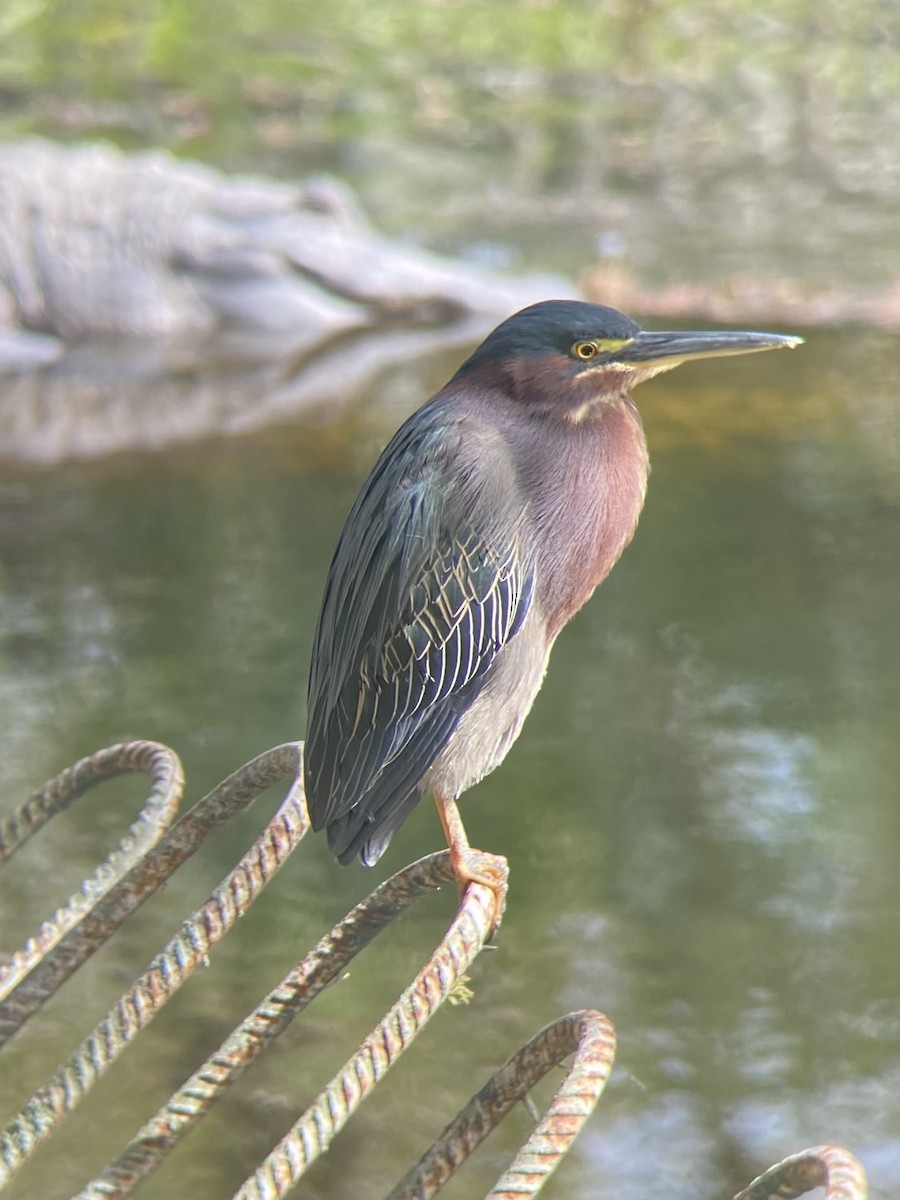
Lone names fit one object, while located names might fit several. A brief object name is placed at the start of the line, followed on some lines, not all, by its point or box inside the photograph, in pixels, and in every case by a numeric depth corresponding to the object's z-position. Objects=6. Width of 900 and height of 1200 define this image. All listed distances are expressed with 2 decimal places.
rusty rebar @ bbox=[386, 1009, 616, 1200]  7.58
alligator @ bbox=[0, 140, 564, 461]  19.77
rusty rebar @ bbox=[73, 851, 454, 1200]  7.68
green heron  7.76
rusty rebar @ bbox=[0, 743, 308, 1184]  7.71
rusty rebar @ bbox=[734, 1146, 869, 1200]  7.53
